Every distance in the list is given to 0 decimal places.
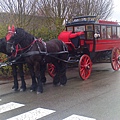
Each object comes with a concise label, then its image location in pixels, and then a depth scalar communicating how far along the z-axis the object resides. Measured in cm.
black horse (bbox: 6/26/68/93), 531
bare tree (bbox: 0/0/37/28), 910
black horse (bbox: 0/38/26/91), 566
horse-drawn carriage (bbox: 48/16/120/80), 702
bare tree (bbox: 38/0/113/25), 1057
